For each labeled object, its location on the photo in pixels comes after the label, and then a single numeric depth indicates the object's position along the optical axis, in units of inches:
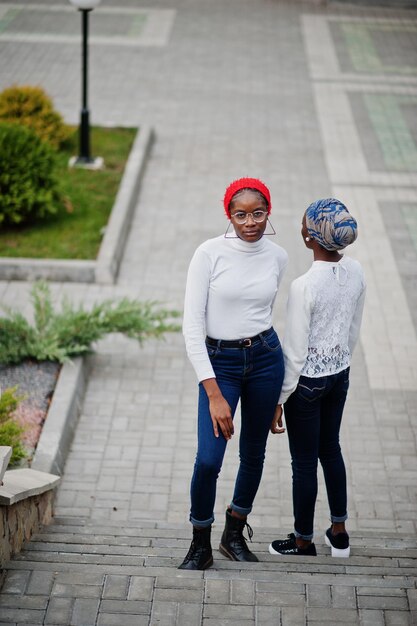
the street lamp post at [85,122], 397.7
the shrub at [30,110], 447.5
